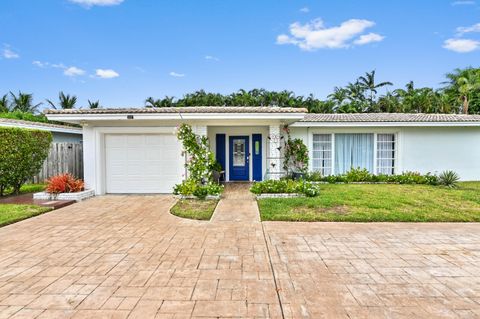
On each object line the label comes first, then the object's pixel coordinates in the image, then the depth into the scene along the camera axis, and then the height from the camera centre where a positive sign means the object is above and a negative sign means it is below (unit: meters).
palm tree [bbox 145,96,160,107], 31.56 +4.97
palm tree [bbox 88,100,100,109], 34.03 +5.14
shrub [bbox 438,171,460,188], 13.11 -1.38
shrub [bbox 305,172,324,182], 14.23 -1.35
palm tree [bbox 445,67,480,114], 29.86 +6.56
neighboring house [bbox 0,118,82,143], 14.82 +1.16
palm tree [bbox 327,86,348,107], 33.09 +5.82
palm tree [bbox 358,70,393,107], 33.84 +7.37
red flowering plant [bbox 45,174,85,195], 10.15 -1.25
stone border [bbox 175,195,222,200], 10.16 -1.63
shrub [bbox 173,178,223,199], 10.04 -1.37
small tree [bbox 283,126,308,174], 14.23 -0.25
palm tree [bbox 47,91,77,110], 32.81 +5.29
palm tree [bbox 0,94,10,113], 30.00 +4.71
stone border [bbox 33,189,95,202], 10.10 -1.59
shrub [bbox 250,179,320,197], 10.10 -1.34
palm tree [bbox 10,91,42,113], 31.11 +4.93
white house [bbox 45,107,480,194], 14.12 +0.23
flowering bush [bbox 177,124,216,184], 10.75 -0.26
